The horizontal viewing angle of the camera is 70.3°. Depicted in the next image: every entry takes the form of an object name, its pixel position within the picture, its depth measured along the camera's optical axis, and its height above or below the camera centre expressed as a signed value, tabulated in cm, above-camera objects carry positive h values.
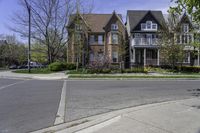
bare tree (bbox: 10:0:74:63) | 2142 +555
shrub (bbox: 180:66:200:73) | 1994 -39
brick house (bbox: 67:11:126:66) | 2346 +463
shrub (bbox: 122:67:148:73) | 1744 -54
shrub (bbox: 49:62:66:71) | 1906 -1
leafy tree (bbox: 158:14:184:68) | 1889 +277
